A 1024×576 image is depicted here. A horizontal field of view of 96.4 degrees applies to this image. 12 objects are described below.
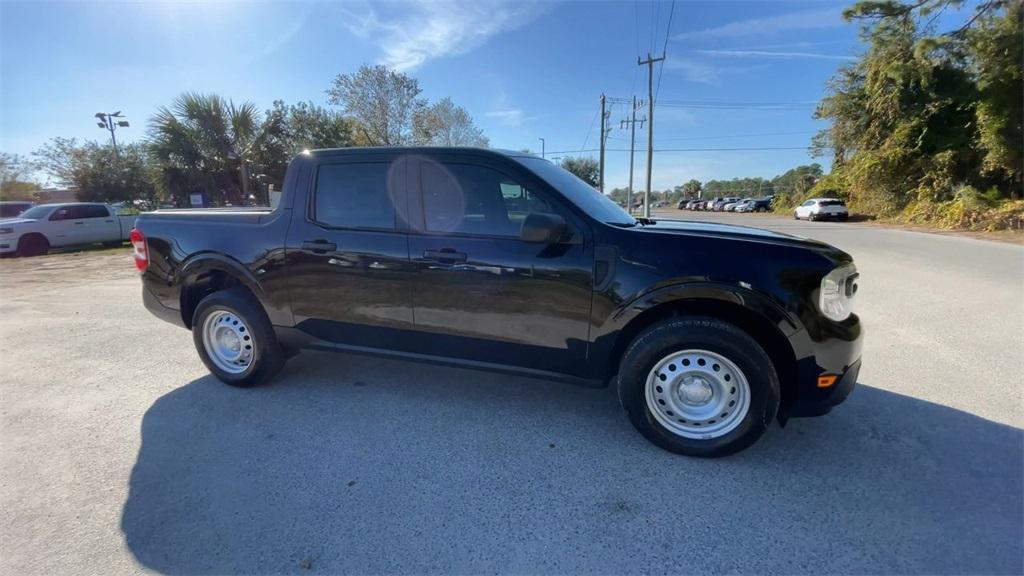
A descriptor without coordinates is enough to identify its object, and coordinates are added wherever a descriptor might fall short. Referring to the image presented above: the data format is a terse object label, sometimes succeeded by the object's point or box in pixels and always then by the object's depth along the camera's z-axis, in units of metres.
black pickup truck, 2.60
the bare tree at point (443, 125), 29.62
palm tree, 17.11
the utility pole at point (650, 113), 24.30
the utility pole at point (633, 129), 39.28
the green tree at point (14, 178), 35.69
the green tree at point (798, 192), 40.39
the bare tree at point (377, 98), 27.27
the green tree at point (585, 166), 58.16
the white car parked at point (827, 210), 27.59
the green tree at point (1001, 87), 17.45
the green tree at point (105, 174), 24.75
